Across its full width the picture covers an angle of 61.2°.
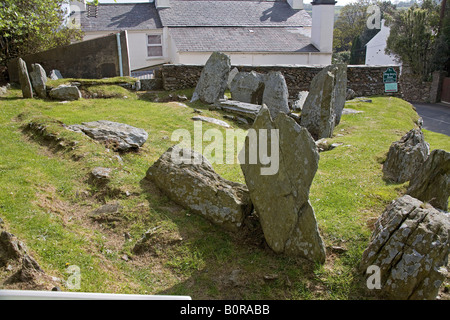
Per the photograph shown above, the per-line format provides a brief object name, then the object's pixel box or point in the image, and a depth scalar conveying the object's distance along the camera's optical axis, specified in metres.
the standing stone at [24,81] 13.75
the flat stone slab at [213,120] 12.83
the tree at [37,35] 16.19
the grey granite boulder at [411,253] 4.59
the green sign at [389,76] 21.06
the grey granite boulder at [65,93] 14.20
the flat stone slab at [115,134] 9.05
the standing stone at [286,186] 5.40
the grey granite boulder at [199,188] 6.22
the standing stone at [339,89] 13.71
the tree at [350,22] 61.34
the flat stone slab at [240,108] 13.95
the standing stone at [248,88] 15.27
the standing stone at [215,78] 15.55
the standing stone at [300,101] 15.56
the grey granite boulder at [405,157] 8.11
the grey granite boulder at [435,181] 6.26
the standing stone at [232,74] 17.78
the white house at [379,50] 41.03
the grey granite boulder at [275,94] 14.13
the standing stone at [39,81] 14.30
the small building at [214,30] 26.53
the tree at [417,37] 33.97
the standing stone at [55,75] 16.53
